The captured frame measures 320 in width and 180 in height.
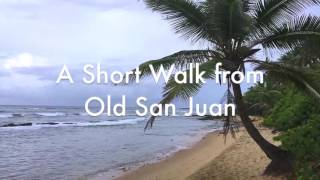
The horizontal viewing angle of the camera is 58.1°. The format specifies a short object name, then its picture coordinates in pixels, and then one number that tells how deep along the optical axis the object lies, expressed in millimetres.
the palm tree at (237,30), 5284
